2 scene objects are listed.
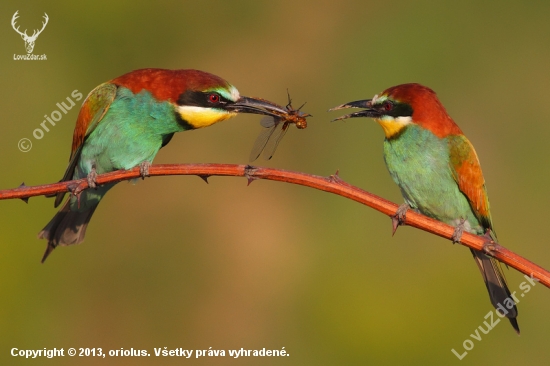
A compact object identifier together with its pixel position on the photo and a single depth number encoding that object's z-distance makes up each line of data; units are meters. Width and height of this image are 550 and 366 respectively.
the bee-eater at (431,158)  6.66
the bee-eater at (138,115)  6.41
